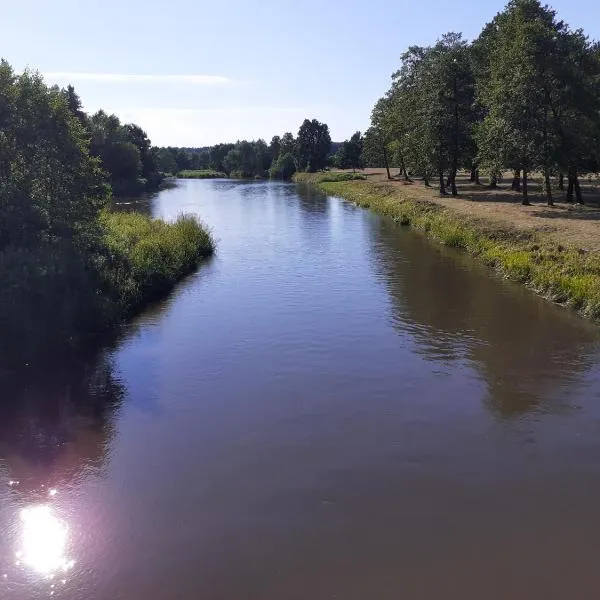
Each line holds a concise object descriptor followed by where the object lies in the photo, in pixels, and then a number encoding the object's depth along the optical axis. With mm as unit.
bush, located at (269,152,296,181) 134375
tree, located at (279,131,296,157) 137325
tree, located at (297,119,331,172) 130125
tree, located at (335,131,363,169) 123562
